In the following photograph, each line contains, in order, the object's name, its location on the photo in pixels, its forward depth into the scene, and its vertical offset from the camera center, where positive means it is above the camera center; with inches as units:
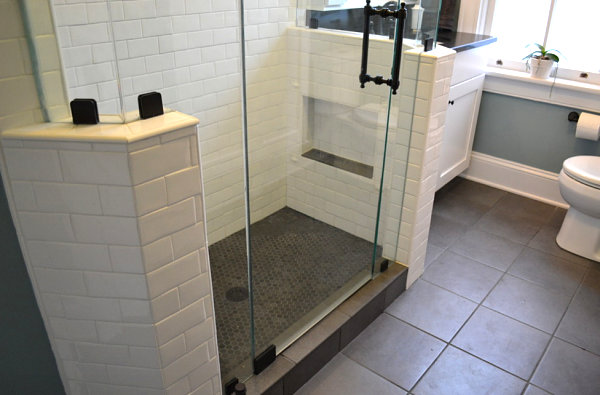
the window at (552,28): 113.6 -10.5
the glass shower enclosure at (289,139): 66.2 -22.1
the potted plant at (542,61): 116.0 -17.4
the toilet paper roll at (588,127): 109.8 -29.7
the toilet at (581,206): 96.9 -41.0
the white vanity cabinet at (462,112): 112.1 -29.4
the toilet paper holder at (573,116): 115.4 -29.0
